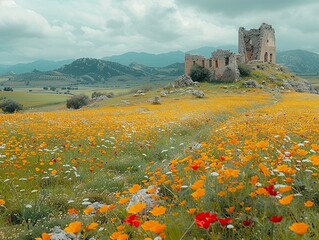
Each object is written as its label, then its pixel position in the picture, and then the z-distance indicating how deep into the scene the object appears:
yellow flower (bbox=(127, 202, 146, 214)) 3.83
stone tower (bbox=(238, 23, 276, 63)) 97.19
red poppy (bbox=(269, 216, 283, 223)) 3.08
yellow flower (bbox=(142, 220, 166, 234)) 3.11
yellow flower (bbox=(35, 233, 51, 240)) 3.59
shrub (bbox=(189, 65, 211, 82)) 81.75
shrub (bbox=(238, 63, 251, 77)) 81.62
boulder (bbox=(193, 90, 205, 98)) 60.50
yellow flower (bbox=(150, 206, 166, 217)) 3.57
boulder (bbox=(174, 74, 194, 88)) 76.19
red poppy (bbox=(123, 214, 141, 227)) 3.57
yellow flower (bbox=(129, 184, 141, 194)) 4.80
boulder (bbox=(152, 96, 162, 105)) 52.34
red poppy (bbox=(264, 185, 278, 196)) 3.67
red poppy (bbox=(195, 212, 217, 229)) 2.98
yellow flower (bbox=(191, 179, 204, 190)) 4.16
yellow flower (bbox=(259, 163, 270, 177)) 4.84
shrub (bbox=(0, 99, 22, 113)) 85.88
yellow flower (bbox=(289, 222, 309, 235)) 2.57
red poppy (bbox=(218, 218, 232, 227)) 3.26
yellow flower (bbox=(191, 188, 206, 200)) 3.82
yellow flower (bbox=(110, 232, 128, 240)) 3.43
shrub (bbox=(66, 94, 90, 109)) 84.25
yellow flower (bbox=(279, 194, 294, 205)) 3.32
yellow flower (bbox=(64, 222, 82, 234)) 3.57
